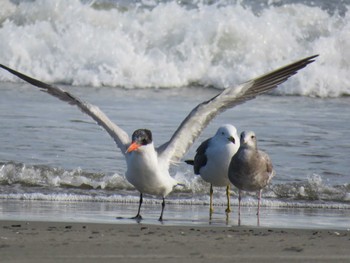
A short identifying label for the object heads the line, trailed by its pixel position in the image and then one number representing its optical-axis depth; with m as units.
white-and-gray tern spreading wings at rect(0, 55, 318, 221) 15.78
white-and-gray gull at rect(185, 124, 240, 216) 16.94
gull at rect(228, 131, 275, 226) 16.11
